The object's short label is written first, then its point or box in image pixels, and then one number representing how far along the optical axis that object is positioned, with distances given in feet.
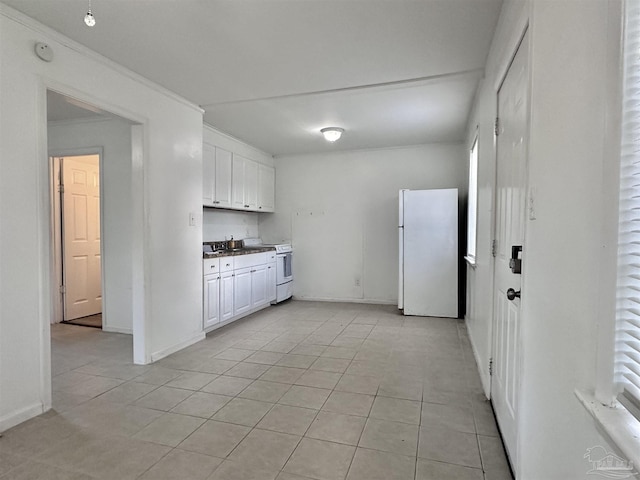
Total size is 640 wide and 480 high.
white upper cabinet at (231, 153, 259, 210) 16.40
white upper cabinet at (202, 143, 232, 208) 14.30
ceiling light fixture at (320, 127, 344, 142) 14.42
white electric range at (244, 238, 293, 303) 18.30
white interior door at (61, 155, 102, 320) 14.80
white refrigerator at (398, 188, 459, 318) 15.34
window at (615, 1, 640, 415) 2.46
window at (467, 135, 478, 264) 12.78
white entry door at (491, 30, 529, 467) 5.45
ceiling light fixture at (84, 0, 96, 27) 5.05
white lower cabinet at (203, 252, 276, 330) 13.09
